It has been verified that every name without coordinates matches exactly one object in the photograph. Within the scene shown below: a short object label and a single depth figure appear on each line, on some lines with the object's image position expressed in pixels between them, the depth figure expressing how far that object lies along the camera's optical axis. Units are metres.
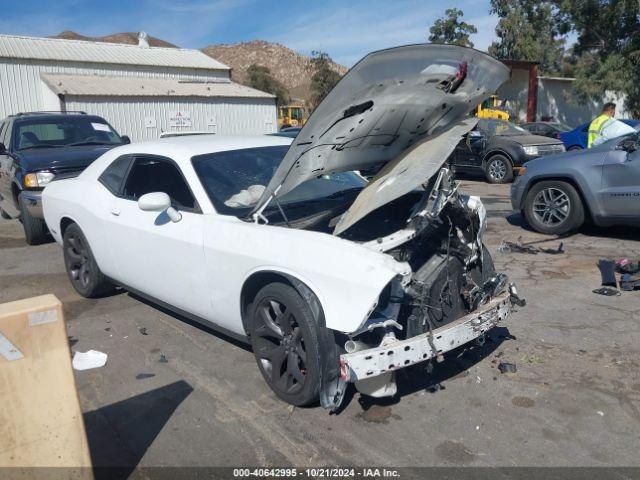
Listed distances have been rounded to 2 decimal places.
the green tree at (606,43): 23.09
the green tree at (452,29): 32.44
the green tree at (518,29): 32.07
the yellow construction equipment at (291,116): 34.97
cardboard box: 2.46
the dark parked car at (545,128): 20.80
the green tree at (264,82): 52.69
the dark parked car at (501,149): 13.37
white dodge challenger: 3.17
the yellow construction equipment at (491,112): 22.39
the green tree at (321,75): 40.69
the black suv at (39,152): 7.84
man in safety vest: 8.86
